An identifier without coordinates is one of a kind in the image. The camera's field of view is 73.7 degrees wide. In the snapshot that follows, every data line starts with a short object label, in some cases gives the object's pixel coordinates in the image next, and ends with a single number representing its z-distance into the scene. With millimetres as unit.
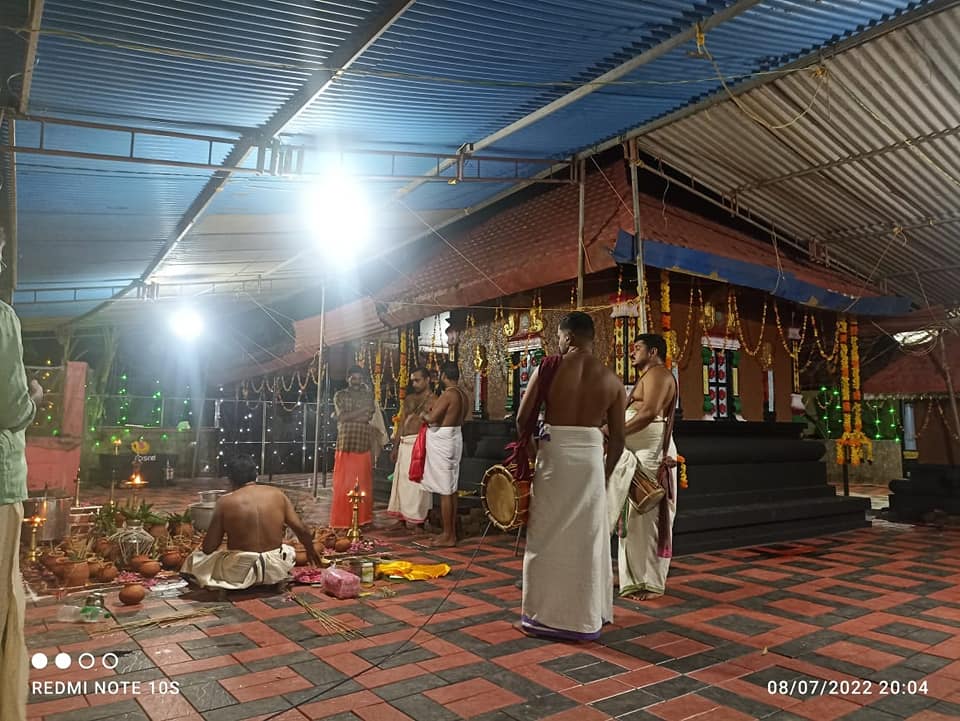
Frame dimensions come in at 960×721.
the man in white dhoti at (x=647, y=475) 5043
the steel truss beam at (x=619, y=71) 4871
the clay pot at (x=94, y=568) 5223
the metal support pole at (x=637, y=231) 6797
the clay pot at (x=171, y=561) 5633
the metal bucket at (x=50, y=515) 6070
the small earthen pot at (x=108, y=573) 5227
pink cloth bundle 4770
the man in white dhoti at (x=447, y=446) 7227
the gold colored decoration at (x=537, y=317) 9399
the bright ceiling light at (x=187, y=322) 14820
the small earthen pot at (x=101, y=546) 5703
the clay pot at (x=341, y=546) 6469
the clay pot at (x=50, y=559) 5251
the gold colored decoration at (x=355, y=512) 6562
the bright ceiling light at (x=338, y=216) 7241
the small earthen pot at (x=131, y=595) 4516
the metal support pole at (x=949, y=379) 9545
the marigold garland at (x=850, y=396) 9344
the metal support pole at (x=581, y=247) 7209
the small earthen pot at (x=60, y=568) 5116
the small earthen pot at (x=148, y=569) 5254
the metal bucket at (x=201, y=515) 6977
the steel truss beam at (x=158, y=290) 12070
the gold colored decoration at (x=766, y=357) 10227
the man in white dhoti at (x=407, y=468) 7996
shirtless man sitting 4793
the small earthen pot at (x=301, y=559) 5710
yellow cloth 5527
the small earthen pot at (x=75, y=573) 5055
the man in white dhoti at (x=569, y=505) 3896
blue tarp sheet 7055
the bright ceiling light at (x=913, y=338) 9734
